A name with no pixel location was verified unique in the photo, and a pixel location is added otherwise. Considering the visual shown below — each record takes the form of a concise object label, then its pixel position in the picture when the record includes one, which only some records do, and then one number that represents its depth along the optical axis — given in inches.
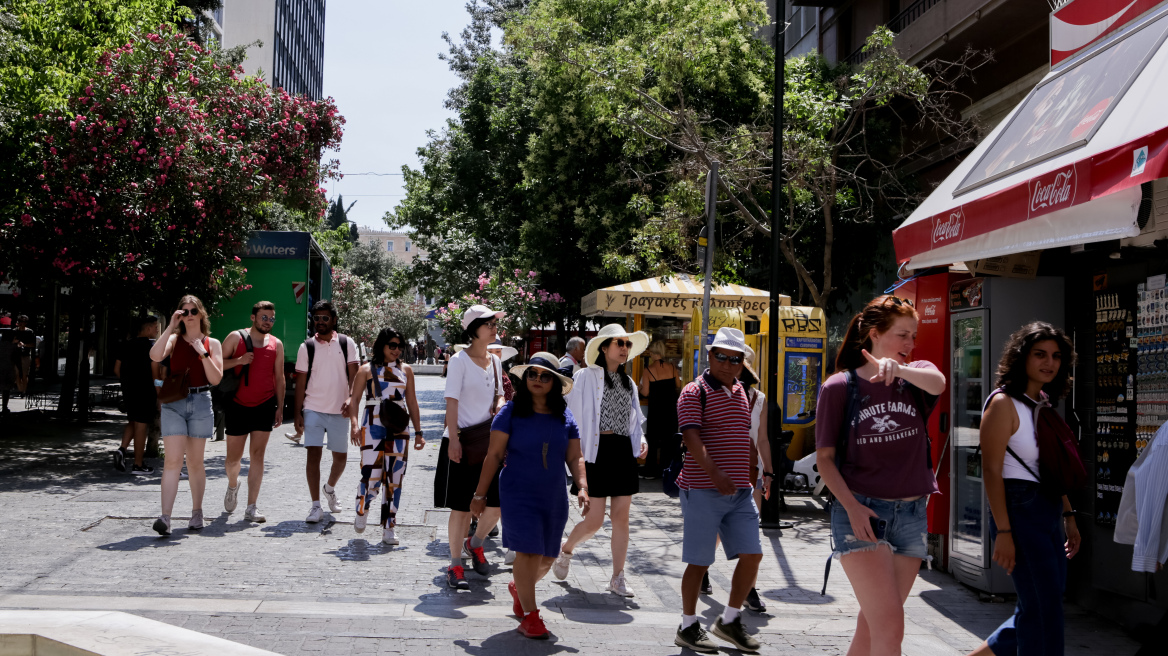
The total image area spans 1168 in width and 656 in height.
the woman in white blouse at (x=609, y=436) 263.9
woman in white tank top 162.6
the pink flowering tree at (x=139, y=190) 493.0
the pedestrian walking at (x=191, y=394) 307.6
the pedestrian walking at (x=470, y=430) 264.8
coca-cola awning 185.0
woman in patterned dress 308.2
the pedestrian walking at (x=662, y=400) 465.1
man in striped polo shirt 209.5
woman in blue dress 211.8
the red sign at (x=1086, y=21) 272.8
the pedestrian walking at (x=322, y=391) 335.3
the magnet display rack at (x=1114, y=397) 246.4
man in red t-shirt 336.8
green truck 734.5
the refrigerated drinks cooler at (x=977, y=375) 273.1
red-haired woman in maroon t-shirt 156.4
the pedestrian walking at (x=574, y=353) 392.3
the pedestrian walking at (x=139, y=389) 452.8
